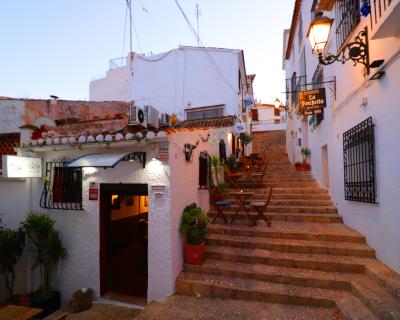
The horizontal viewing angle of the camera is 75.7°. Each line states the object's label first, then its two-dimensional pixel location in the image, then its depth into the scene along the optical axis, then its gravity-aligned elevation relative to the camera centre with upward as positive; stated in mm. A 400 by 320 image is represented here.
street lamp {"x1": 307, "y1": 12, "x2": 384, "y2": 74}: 4402 +2365
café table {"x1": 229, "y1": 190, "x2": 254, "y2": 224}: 7004 -758
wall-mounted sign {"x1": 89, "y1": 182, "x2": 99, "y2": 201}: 5781 -293
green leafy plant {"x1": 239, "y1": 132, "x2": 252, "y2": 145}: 15733 +2433
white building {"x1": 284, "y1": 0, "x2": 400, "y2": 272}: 3994 +1034
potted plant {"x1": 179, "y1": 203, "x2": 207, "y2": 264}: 5613 -1246
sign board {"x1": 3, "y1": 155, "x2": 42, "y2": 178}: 5641 +264
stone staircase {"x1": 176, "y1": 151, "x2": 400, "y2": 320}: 4039 -1756
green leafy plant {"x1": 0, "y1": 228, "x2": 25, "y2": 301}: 5496 -1556
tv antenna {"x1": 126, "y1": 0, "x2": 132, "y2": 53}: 8235 +5639
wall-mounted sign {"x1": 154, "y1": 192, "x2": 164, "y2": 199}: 5250 -356
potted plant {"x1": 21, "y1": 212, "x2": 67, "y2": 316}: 5648 -1648
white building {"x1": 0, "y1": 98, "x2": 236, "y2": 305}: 5242 -296
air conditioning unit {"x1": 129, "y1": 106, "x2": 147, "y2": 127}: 7180 +1744
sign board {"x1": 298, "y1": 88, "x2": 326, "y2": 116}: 7627 +2271
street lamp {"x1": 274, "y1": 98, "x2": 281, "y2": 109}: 15935 +4667
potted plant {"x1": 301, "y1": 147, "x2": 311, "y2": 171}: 11609 +1015
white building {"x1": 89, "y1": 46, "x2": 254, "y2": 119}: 12680 +4841
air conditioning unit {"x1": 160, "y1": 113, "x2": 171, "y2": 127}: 9234 +2090
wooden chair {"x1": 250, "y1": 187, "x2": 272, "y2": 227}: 6684 -934
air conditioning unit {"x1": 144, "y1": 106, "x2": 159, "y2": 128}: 8023 +1977
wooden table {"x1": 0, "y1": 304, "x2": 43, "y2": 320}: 4242 -2285
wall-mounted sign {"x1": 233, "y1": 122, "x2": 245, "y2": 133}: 12189 +2367
